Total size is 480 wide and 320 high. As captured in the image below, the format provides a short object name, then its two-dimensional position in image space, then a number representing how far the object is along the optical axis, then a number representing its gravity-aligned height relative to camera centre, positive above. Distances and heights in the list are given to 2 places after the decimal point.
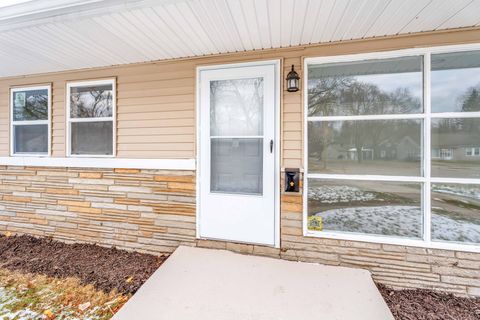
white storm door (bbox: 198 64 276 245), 2.70 +0.09
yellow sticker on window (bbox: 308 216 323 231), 2.66 -0.70
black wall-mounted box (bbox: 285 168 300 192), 2.61 -0.20
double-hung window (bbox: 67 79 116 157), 3.29 +0.62
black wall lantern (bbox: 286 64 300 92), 2.56 +0.90
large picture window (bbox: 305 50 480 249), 2.33 +0.15
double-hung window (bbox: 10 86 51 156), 3.56 +0.62
